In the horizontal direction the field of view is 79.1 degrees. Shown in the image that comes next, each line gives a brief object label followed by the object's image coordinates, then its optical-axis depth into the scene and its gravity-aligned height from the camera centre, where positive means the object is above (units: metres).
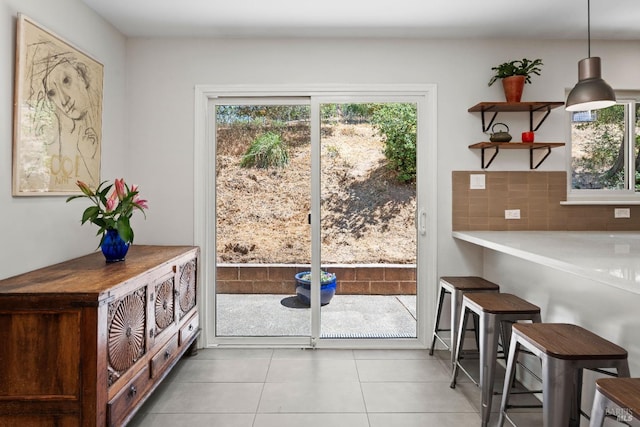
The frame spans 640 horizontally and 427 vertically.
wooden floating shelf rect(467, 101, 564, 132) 2.90 +0.81
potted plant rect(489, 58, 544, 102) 2.95 +1.05
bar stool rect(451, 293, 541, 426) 2.06 -0.61
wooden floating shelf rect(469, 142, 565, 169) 2.94 +0.51
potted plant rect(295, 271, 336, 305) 3.22 -0.63
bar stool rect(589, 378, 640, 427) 1.08 -0.54
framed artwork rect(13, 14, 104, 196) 1.99 +0.55
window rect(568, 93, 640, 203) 3.17 +0.49
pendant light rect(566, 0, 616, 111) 2.15 +0.68
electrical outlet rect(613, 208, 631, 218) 3.07 -0.01
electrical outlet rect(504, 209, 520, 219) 3.11 -0.02
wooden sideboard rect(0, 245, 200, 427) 1.60 -0.60
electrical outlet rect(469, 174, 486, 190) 3.12 +0.24
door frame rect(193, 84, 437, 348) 3.12 +0.13
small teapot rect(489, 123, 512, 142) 2.93 +0.57
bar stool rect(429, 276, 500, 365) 2.69 -0.57
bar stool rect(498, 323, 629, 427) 1.47 -0.58
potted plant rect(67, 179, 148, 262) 2.23 -0.07
